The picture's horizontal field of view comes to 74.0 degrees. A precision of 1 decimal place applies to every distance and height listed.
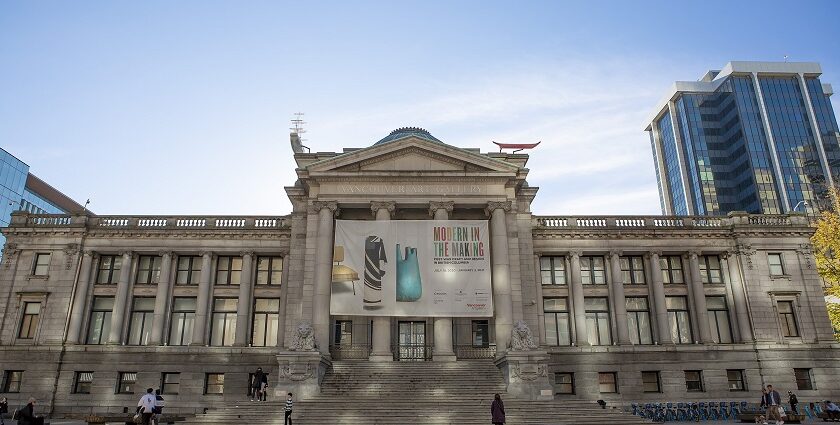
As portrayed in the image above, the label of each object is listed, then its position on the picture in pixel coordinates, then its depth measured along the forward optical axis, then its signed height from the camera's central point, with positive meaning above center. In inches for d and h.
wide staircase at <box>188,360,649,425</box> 1034.1 -29.6
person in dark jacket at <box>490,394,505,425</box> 813.2 -35.1
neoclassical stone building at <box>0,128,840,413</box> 1448.1 +241.2
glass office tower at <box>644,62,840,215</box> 4168.3 +1838.8
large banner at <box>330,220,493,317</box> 1344.7 +279.6
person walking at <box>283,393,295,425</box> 932.0 -33.4
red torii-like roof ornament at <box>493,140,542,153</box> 1589.6 +653.8
